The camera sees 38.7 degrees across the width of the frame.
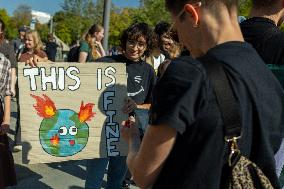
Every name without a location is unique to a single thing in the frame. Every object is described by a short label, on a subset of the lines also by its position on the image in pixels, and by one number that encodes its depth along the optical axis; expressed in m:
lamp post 5.79
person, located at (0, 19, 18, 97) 4.94
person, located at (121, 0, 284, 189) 1.18
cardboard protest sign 3.18
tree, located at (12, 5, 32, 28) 75.19
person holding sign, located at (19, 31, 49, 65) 5.27
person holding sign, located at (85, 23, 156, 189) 3.58
